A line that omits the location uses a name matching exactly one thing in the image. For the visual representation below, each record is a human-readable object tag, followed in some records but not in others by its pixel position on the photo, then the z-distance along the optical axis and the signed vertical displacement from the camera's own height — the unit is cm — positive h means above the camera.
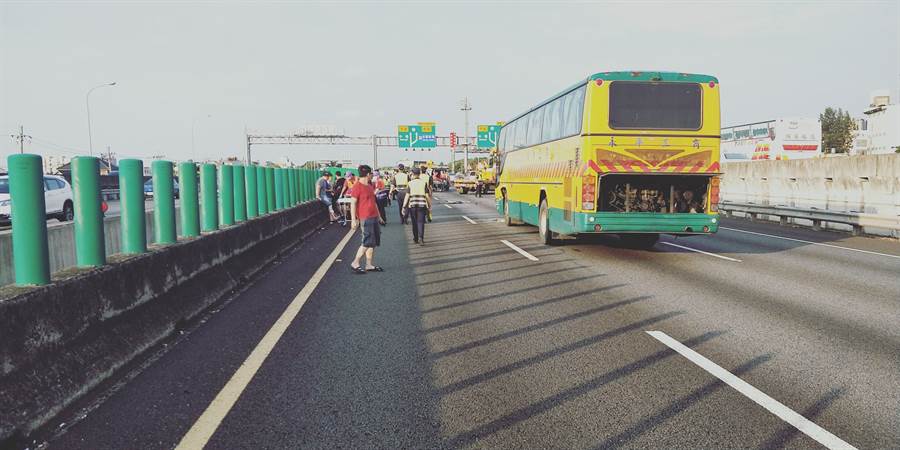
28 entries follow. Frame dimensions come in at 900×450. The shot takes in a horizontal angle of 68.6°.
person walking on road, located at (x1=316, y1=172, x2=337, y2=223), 2255 -28
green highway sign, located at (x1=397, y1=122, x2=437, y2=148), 6474 +434
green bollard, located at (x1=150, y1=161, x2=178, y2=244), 729 -22
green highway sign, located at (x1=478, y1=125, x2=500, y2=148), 6725 +443
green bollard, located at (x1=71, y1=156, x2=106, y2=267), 534 -22
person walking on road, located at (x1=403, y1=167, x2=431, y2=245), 1500 -50
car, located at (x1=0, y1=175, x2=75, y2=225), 1862 -35
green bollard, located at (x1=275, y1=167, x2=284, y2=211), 1656 -15
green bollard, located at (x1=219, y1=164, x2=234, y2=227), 1030 -19
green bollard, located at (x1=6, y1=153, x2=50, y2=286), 441 -21
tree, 10631 +685
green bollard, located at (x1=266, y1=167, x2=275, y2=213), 1472 -15
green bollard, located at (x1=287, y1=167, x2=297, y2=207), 1969 -1
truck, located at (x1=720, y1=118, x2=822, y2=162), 5144 +253
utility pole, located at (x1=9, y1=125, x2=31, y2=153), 6744 +534
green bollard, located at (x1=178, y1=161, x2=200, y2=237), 823 -18
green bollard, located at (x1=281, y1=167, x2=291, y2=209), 1762 -11
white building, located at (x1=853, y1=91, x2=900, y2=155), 7325 +494
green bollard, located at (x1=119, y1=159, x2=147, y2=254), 630 -19
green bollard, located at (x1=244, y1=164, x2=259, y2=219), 1236 -20
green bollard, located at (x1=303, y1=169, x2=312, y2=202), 2459 -25
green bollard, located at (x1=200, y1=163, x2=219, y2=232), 923 -18
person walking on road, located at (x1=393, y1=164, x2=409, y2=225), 2238 -9
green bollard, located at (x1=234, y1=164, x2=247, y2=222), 1123 -21
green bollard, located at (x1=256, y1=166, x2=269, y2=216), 1353 -20
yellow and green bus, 1188 +46
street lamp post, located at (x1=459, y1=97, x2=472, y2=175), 7642 +540
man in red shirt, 1045 -52
